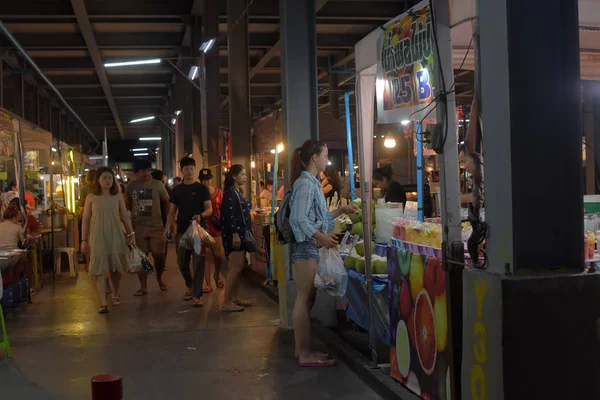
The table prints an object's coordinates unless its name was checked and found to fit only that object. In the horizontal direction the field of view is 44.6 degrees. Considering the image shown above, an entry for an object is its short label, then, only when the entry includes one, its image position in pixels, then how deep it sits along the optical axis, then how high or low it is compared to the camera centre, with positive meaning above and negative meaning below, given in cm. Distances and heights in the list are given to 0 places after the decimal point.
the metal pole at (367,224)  598 -28
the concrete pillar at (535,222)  356 -19
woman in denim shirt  607 -31
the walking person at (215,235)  1087 -60
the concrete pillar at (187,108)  2483 +309
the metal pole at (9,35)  1124 +274
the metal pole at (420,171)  947 +24
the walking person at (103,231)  952 -45
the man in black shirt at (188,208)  1000 -17
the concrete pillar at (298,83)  818 +123
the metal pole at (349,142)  803 +56
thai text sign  496 +88
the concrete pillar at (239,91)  1662 +238
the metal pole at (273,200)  1110 -11
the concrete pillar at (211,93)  1853 +263
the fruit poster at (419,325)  463 -93
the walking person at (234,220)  884 -32
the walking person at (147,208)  1081 -17
